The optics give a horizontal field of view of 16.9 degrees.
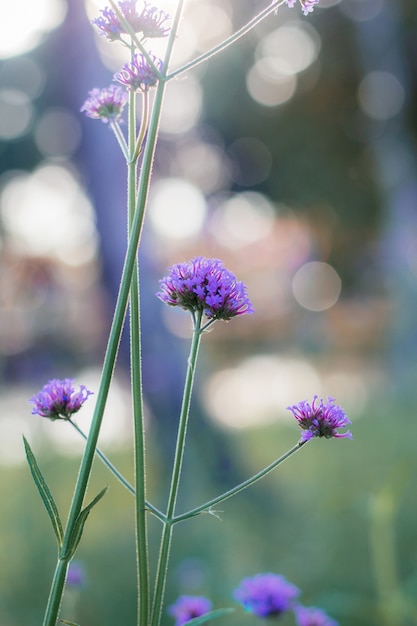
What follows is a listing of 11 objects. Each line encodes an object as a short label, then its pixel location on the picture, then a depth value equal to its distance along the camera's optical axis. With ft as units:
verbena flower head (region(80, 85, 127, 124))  1.85
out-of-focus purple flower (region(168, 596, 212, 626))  2.12
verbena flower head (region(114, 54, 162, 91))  1.69
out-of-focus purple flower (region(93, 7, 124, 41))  1.78
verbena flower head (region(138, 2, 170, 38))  1.76
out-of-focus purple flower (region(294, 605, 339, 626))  2.15
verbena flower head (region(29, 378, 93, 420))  1.75
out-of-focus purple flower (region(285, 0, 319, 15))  1.76
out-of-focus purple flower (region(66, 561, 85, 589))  2.49
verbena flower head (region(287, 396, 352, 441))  1.77
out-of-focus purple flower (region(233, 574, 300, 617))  2.15
